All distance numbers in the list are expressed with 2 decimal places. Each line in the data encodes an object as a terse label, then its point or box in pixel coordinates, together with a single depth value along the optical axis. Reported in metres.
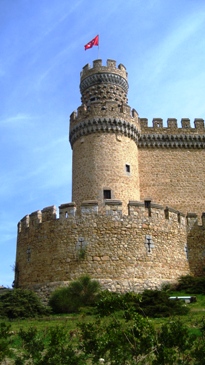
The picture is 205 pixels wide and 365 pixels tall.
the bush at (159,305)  15.41
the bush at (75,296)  17.83
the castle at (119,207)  20.36
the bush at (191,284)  20.26
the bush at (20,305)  16.67
